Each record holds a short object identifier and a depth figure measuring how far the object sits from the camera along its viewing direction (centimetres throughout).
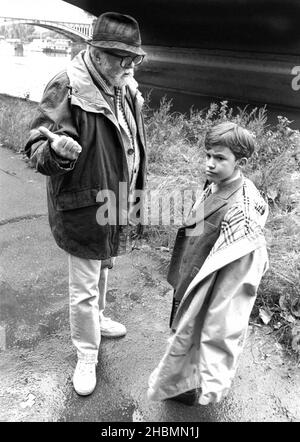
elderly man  173
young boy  162
